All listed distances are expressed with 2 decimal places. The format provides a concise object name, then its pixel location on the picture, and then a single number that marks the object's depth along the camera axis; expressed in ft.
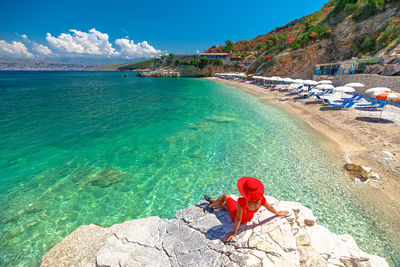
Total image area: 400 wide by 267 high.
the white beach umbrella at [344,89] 52.35
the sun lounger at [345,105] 52.09
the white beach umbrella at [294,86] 84.02
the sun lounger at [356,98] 55.79
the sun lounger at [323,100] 59.21
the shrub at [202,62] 240.63
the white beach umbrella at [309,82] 74.97
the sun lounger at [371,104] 49.55
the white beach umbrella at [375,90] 40.92
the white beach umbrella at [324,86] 61.46
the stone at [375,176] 23.15
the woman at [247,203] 10.63
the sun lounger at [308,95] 73.97
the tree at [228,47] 276.82
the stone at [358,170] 23.45
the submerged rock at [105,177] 23.54
